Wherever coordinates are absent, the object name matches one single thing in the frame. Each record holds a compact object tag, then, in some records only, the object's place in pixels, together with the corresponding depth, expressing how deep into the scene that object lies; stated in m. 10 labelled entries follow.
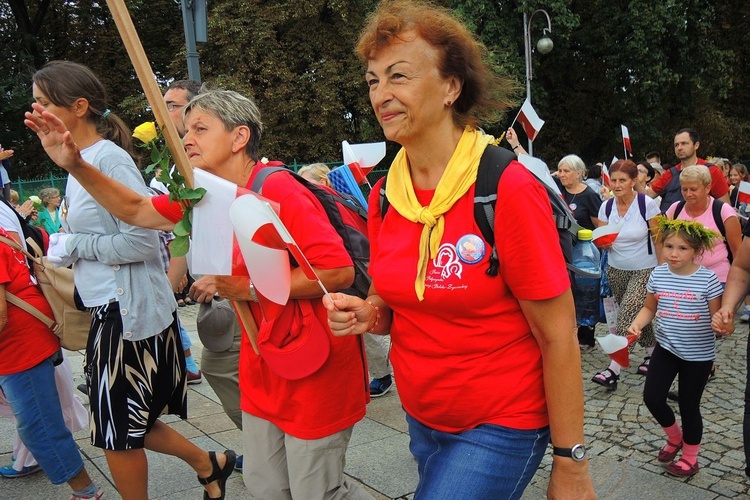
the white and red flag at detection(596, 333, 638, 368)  3.64
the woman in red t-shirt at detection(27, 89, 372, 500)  2.29
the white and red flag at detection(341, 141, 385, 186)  4.68
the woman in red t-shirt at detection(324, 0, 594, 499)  1.78
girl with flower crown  3.79
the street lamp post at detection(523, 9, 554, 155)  16.23
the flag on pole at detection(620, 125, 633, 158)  9.92
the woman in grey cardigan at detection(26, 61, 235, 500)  2.72
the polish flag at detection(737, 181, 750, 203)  6.89
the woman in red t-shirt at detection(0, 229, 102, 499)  3.18
